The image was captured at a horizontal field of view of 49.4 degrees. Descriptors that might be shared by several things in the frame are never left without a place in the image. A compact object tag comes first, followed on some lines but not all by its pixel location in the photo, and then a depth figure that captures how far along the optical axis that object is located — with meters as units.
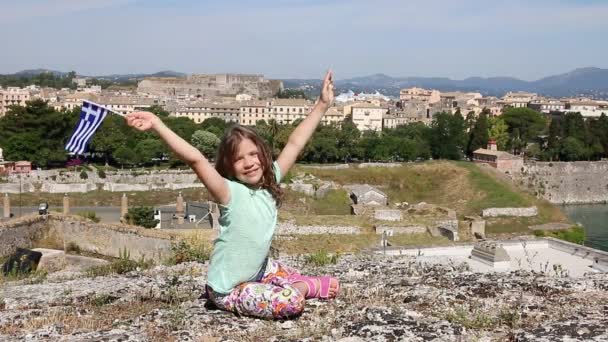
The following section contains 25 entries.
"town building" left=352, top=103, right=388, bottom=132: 106.19
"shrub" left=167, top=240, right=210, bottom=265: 9.32
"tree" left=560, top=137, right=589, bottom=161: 72.62
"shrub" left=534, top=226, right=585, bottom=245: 39.91
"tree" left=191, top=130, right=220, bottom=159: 59.53
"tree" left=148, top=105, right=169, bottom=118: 85.09
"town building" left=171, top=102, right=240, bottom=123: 105.92
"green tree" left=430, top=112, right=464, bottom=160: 69.62
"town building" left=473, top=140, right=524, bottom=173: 64.38
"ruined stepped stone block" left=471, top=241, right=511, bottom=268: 13.72
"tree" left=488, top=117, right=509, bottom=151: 77.68
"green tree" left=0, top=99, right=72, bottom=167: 53.81
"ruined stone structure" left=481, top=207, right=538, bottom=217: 45.12
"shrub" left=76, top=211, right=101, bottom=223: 23.57
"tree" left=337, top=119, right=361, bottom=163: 64.88
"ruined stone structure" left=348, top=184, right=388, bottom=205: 41.75
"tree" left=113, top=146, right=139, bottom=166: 56.81
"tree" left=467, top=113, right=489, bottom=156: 72.00
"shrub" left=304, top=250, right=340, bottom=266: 8.32
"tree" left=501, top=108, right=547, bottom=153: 84.75
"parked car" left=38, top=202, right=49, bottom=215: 22.94
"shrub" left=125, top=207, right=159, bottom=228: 29.98
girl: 4.94
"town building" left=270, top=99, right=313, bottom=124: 106.62
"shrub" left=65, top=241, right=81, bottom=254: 21.61
